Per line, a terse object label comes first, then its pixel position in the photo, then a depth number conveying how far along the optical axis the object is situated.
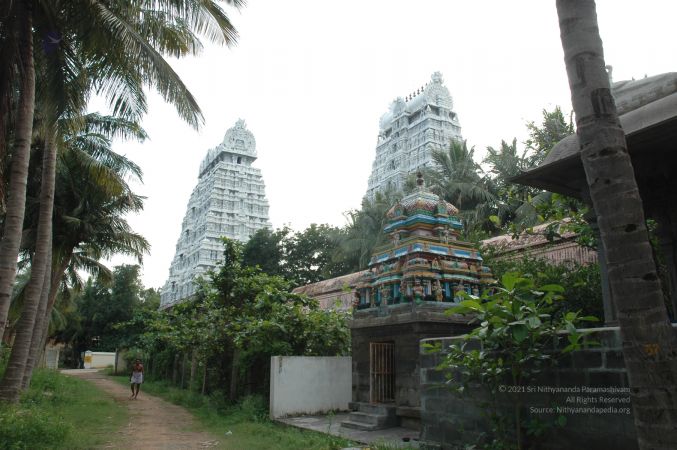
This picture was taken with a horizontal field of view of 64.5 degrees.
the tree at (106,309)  41.94
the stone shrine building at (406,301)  8.84
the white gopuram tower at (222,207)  51.22
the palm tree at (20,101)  8.28
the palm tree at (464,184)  24.38
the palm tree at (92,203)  14.18
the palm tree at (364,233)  28.50
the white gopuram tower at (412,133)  43.81
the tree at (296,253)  35.06
